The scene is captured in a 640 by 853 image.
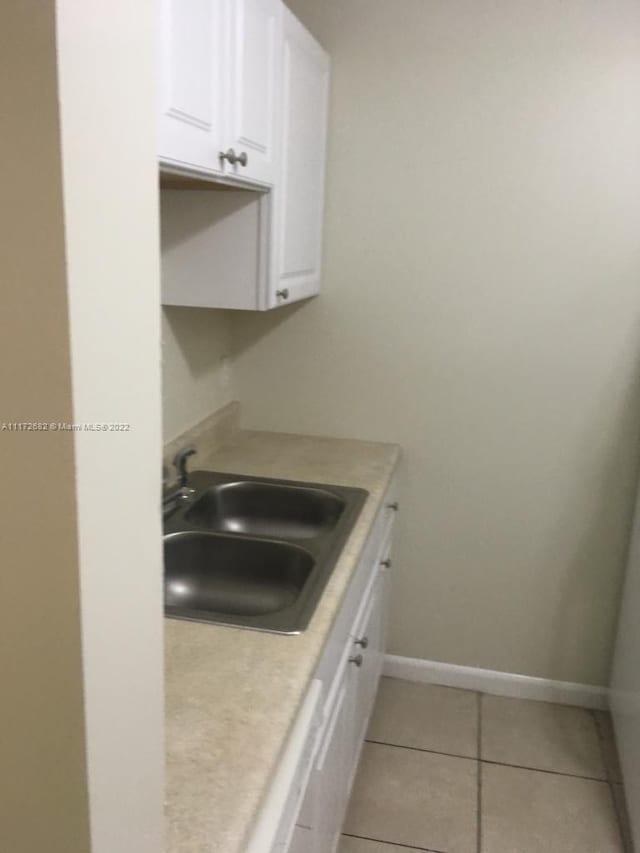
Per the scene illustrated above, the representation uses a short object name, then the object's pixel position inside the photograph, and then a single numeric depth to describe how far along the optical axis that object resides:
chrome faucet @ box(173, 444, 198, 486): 2.13
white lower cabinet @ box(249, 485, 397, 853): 1.28
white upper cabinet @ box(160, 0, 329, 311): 1.36
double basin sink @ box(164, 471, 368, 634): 1.80
